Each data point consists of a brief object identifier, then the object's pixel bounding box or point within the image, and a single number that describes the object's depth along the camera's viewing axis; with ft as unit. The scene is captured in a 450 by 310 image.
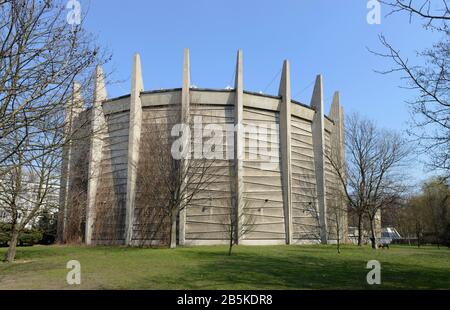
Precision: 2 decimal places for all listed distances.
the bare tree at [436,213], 155.14
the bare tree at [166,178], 100.37
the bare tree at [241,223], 104.32
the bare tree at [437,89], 31.07
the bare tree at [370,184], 114.93
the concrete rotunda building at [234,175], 117.08
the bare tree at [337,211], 118.11
